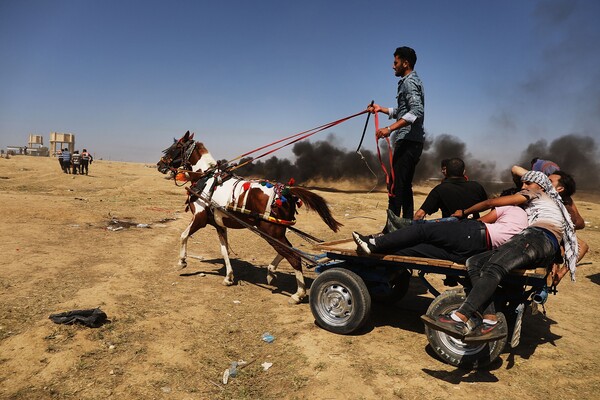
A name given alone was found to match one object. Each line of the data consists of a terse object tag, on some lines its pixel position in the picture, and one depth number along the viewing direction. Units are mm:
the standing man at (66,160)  28547
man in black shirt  5352
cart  4250
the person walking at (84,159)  29000
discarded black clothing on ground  5008
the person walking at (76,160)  28500
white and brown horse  6801
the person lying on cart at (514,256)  3949
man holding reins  5457
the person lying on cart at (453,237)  4465
